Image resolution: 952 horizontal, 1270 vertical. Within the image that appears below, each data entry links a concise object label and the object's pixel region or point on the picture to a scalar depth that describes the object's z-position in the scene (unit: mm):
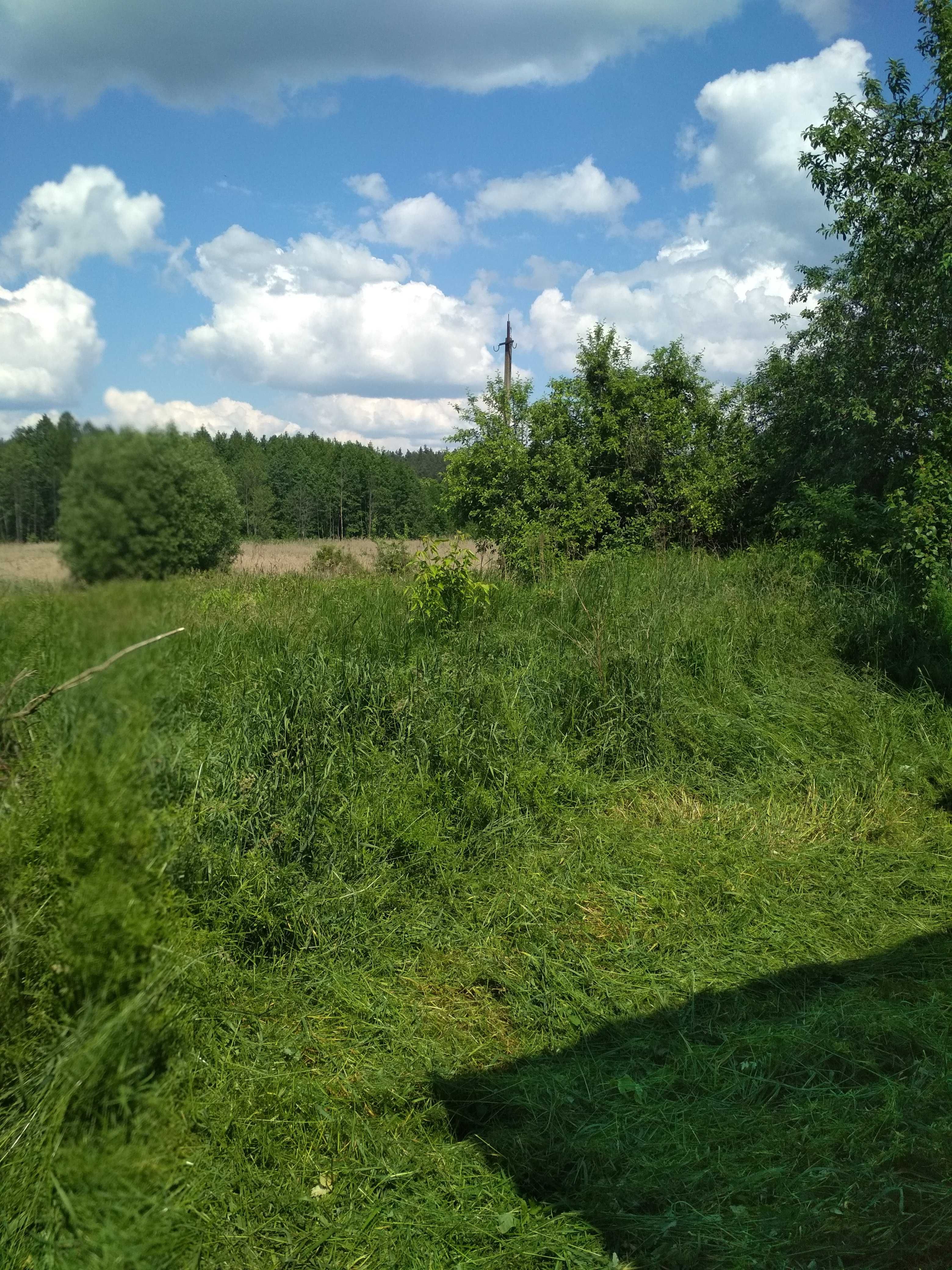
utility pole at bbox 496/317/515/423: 18641
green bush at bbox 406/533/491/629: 6238
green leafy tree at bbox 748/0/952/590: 8516
